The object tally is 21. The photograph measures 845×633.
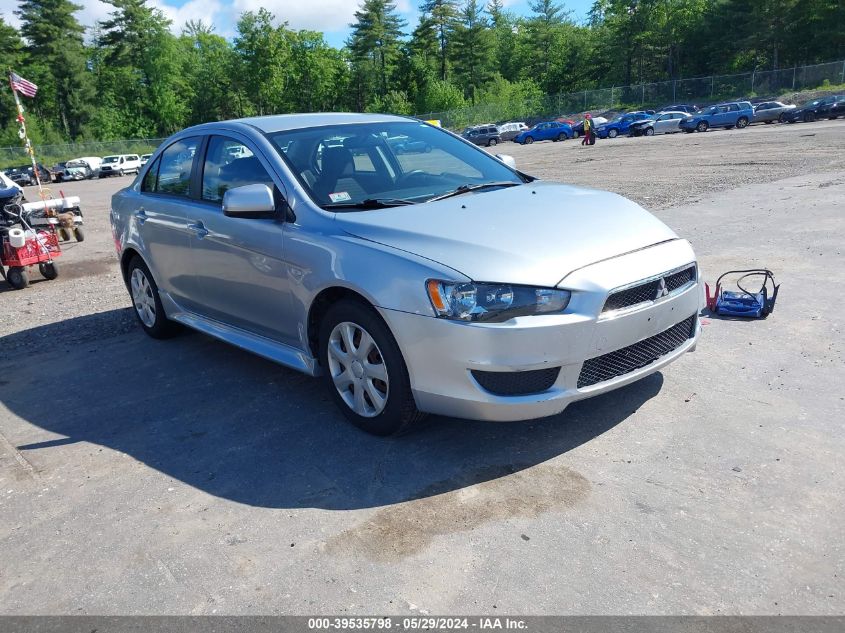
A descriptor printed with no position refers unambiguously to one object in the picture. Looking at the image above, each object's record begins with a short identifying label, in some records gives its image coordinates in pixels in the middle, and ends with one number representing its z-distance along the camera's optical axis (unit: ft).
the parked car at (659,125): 139.44
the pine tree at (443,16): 282.15
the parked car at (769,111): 130.10
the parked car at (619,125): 153.07
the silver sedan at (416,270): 11.04
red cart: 29.68
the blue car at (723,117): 130.62
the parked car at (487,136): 171.32
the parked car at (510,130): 178.60
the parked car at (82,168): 164.55
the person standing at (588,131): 124.16
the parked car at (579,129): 162.83
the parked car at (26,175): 152.66
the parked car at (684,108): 166.24
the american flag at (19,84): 49.72
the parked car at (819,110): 122.83
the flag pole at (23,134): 48.47
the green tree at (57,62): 247.09
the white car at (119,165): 167.84
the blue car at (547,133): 159.84
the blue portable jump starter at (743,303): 18.10
